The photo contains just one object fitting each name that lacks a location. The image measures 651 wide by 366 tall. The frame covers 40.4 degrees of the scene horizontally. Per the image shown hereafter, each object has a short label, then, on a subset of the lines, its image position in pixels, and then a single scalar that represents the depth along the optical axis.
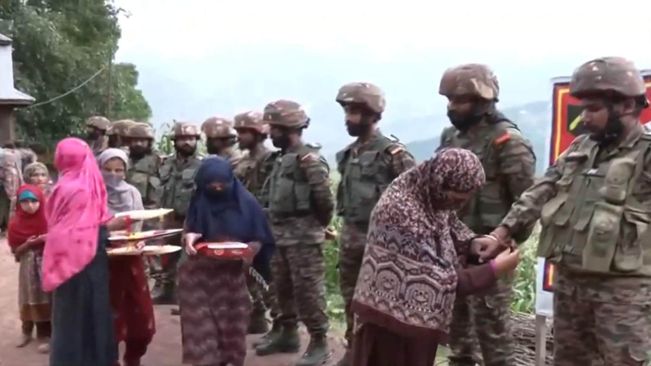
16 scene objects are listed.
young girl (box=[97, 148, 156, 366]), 5.77
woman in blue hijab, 5.55
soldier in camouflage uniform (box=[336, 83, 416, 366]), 5.68
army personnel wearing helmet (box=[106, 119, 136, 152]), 9.16
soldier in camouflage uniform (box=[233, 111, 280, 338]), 7.09
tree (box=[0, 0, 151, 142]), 22.58
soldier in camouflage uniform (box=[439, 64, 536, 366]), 4.91
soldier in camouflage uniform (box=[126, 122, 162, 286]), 8.67
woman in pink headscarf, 5.33
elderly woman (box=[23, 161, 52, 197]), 7.13
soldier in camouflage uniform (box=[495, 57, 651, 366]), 3.82
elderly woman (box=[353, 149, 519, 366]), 3.59
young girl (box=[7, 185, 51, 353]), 6.77
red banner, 5.22
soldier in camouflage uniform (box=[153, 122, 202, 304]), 7.86
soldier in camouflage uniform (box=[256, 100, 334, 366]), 6.20
